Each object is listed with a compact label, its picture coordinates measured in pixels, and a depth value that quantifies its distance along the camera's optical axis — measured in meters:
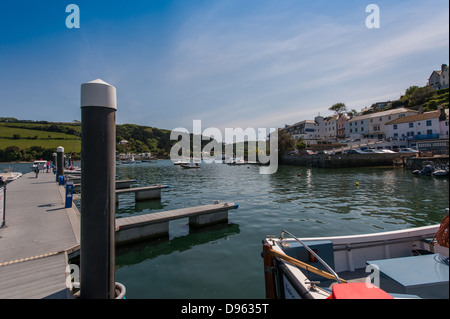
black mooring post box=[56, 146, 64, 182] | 22.81
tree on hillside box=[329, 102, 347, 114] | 131.88
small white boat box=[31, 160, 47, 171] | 39.53
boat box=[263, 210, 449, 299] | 4.15
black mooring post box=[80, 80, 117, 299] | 3.83
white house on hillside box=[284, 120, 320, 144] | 109.50
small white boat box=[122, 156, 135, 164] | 116.38
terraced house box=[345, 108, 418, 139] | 78.12
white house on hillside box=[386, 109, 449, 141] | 57.25
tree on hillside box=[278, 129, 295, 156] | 82.87
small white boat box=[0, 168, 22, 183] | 30.14
